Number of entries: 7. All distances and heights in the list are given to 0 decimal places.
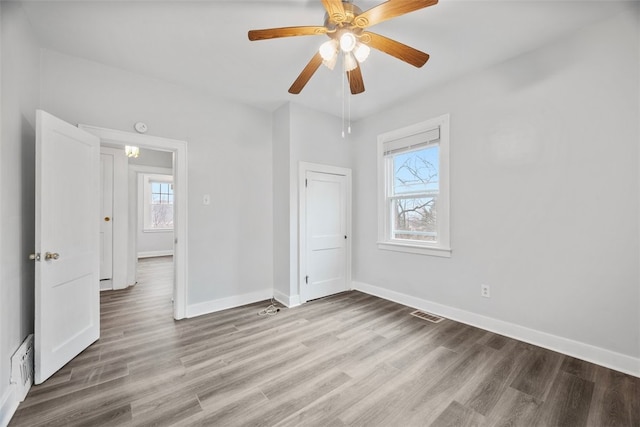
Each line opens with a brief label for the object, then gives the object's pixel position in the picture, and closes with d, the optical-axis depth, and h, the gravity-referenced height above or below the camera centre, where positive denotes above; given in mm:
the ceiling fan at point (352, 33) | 1514 +1174
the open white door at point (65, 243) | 1919 -231
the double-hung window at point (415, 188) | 3088 +337
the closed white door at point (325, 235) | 3672 -301
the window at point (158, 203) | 7515 +351
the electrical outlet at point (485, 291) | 2732 -800
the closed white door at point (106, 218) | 4094 -53
